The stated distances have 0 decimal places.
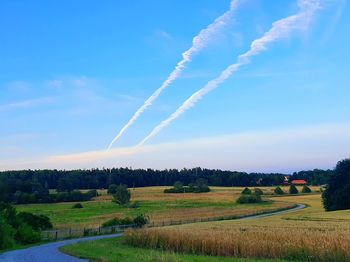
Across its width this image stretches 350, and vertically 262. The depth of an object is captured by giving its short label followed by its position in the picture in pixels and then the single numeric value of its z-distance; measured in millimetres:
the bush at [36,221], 57081
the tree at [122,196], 127375
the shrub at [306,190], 174100
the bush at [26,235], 46031
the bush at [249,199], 133125
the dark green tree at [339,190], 88875
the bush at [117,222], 66500
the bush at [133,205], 123612
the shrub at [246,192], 162400
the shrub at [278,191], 170275
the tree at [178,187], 190275
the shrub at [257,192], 142738
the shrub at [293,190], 173188
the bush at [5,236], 40250
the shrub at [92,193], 166400
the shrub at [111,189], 178600
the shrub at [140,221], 65781
